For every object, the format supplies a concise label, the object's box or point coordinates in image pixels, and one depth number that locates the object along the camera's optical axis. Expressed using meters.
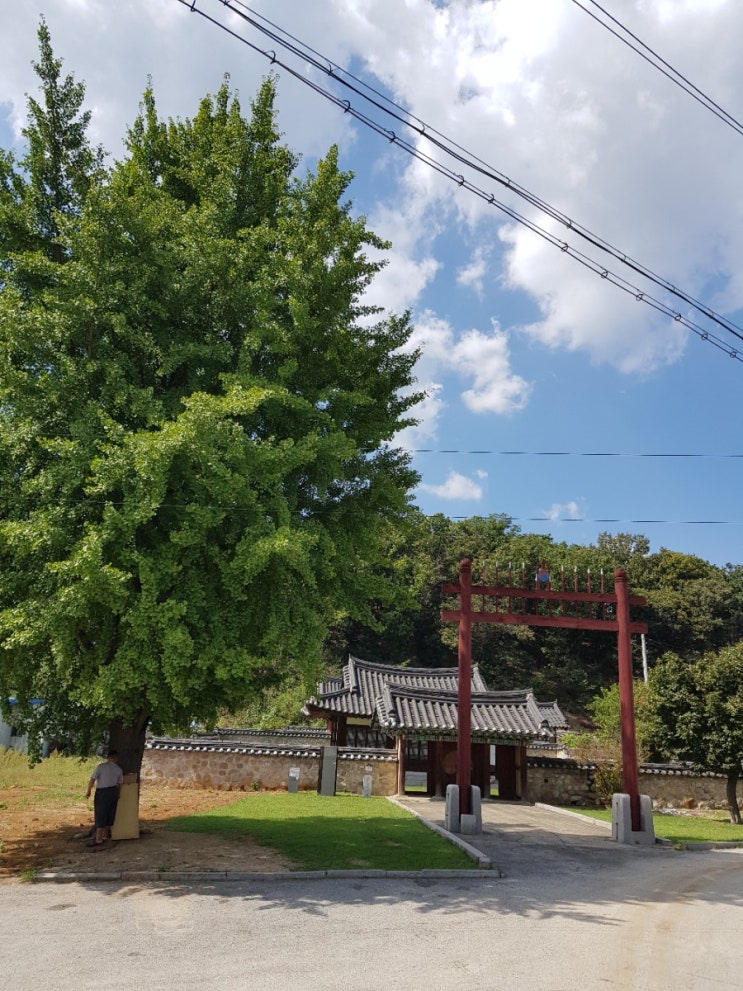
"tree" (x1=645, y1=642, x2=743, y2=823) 20.28
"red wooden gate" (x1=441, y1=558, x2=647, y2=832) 14.78
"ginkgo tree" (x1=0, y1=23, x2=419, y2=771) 9.09
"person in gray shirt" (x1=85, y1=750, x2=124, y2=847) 11.05
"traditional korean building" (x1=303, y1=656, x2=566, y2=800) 23.58
